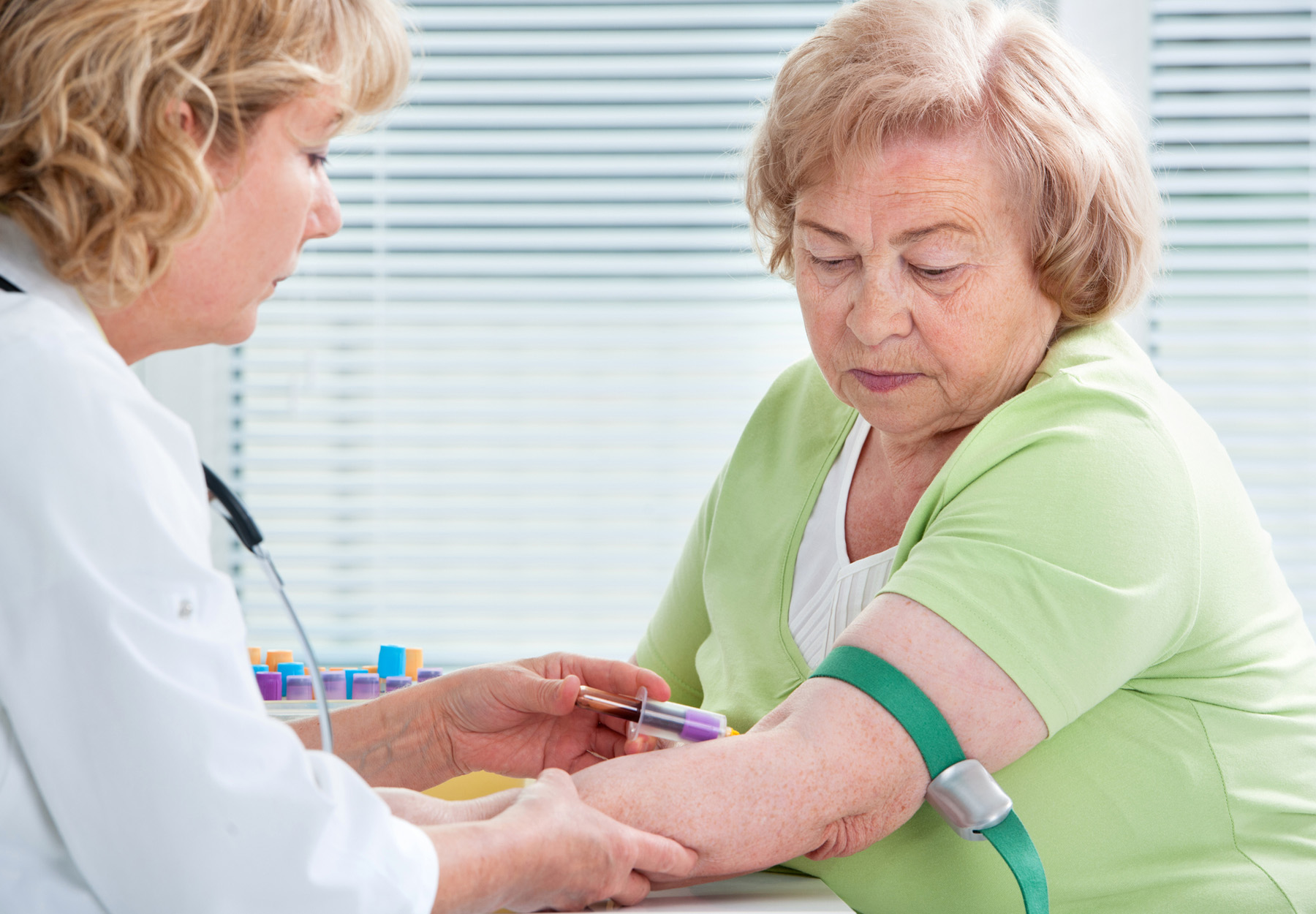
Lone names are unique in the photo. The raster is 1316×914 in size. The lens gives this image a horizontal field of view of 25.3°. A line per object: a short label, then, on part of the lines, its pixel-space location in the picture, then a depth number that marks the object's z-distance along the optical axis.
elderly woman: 1.47
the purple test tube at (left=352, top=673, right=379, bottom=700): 1.80
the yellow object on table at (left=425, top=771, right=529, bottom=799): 1.76
